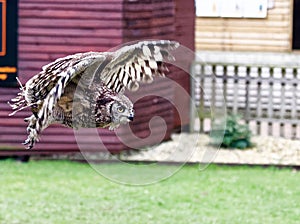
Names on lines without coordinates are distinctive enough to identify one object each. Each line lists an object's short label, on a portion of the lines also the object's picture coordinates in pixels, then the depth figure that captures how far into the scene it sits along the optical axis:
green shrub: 10.67
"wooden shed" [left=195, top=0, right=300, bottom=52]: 14.47
